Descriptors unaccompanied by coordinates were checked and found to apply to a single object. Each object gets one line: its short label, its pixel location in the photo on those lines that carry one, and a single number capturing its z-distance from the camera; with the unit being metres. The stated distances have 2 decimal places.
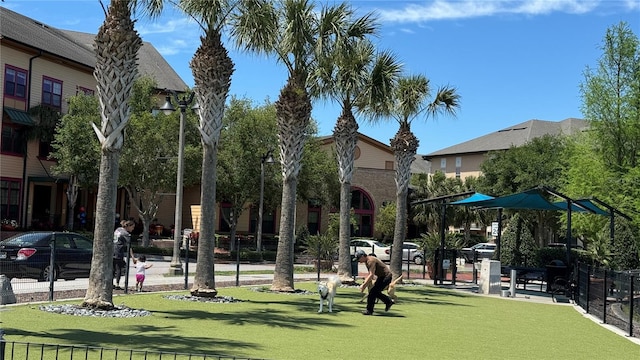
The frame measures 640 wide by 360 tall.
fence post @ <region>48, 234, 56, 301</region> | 14.08
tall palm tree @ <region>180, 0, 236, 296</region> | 16.52
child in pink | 17.30
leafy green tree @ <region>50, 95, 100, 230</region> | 36.53
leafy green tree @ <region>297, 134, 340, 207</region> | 43.72
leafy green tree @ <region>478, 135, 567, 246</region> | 50.84
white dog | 14.83
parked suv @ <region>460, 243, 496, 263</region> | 46.14
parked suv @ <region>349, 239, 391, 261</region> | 42.25
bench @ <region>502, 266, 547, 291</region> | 23.58
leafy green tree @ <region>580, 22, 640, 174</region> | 30.31
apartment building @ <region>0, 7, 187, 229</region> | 38.50
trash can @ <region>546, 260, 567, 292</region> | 22.66
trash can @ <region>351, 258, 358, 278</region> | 25.54
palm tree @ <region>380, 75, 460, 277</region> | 24.12
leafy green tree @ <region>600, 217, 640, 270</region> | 23.14
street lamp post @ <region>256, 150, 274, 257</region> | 34.69
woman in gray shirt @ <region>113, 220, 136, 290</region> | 17.08
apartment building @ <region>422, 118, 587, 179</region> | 65.12
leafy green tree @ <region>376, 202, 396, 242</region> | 54.03
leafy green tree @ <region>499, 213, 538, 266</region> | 29.22
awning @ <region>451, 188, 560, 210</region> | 23.23
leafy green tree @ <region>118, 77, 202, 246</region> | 35.69
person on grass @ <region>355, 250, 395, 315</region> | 14.64
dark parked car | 16.44
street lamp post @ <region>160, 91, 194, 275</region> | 24.91
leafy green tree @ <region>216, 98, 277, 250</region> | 40.00
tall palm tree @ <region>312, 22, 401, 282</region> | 21.75
